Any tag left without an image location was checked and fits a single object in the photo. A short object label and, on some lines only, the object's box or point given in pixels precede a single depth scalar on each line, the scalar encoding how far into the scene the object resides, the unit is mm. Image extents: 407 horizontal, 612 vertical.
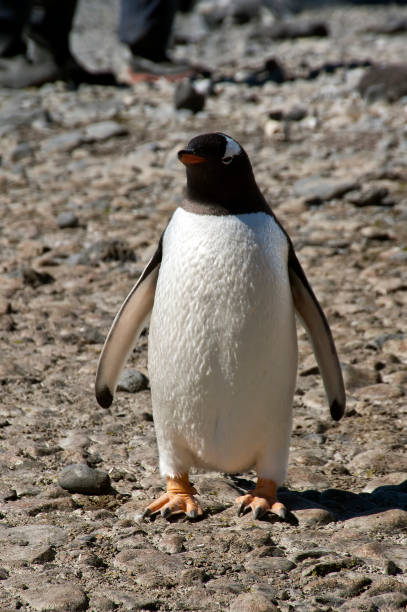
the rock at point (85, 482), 6012
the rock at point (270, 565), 5008
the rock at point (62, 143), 15805
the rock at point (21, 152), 15473
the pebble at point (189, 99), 17641
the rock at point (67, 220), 12250
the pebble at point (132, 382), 7871
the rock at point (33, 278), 10328
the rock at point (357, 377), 7922
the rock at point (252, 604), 4547
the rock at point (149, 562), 4980
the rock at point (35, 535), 5289
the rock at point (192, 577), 4863
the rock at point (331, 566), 4941
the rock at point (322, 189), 12859
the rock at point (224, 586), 4762
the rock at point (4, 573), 4863
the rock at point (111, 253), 11125
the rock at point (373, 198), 12414
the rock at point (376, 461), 6492
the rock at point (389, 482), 6191
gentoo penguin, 5648
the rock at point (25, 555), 5051
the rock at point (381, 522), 5539
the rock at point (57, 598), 4551
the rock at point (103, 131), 16219
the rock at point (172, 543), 5258
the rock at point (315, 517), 5668
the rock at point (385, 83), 17328
